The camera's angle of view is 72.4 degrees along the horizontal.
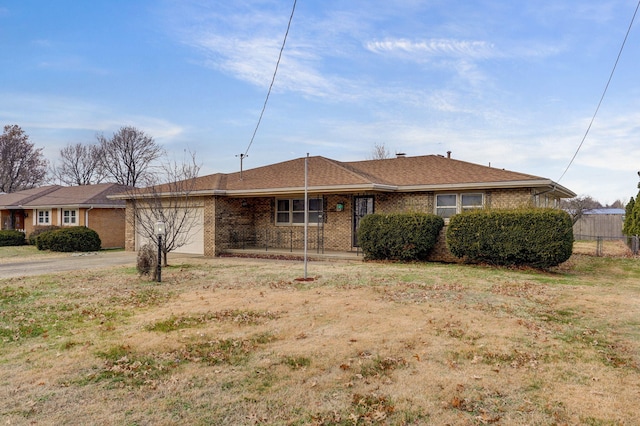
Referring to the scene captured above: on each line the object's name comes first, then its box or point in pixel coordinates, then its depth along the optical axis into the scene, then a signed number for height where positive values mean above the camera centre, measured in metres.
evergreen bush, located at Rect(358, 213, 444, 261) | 14.39 -0.68
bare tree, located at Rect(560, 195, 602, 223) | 27.35 +0.81
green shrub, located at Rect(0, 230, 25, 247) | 27.20 -1.36
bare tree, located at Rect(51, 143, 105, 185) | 49.00 +5.68
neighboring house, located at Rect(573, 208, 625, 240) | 28.92 -0.74
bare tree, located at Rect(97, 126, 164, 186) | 46.72 +6.87
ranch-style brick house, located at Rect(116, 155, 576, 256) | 15.17 +0.71
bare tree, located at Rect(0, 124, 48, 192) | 46.09 +5.89
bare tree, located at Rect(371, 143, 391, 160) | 42.47 +6.22
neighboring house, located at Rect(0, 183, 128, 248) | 25.34 +0.35
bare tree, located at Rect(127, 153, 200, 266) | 13.86 +0.71
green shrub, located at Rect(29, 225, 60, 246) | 25.97 -0.91
